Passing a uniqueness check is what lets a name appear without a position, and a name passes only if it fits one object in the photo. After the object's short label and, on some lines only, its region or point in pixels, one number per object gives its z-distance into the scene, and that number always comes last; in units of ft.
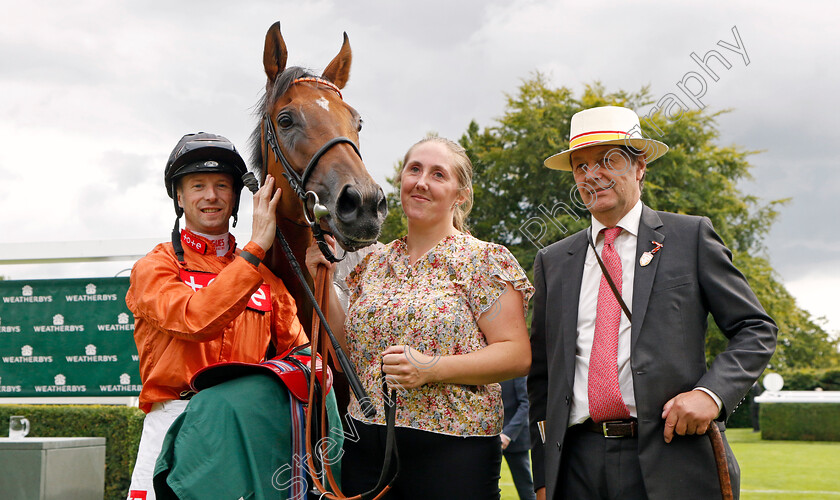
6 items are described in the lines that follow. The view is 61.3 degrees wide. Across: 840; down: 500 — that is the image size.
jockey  7.64
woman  8.02
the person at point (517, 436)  20.74
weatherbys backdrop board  24.80
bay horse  8.06
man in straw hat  7.86
